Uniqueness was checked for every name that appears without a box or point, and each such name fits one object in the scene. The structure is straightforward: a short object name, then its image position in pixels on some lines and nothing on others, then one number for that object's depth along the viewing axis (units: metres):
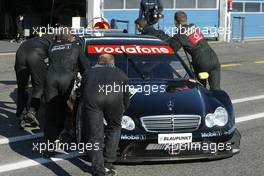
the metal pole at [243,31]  39.07
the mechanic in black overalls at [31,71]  12.76
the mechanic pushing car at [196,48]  13.86
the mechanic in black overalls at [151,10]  28.81
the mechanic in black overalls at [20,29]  33.81
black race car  9.92
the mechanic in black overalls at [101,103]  8.85
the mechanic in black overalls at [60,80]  10.66
